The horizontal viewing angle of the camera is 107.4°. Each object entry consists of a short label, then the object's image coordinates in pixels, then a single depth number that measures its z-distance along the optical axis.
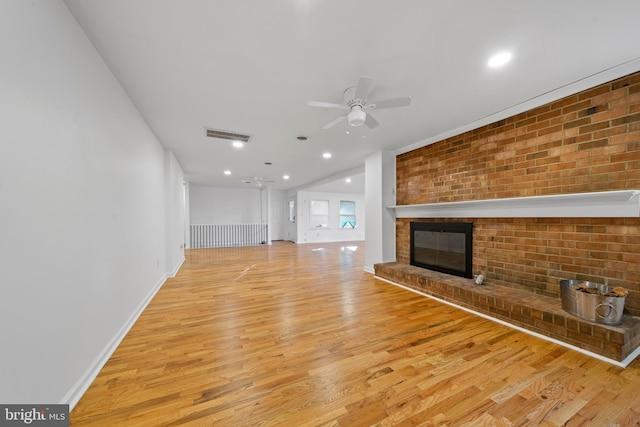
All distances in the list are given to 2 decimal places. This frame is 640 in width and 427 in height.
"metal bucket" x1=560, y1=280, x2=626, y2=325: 1.96
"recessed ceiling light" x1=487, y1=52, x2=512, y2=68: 1.85
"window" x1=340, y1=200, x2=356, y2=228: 11.12
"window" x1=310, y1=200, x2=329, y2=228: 10.39
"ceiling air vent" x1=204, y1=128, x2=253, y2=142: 3.51
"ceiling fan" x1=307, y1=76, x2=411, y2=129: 2.08
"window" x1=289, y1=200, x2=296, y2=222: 10.23
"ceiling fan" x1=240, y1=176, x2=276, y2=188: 7.72
